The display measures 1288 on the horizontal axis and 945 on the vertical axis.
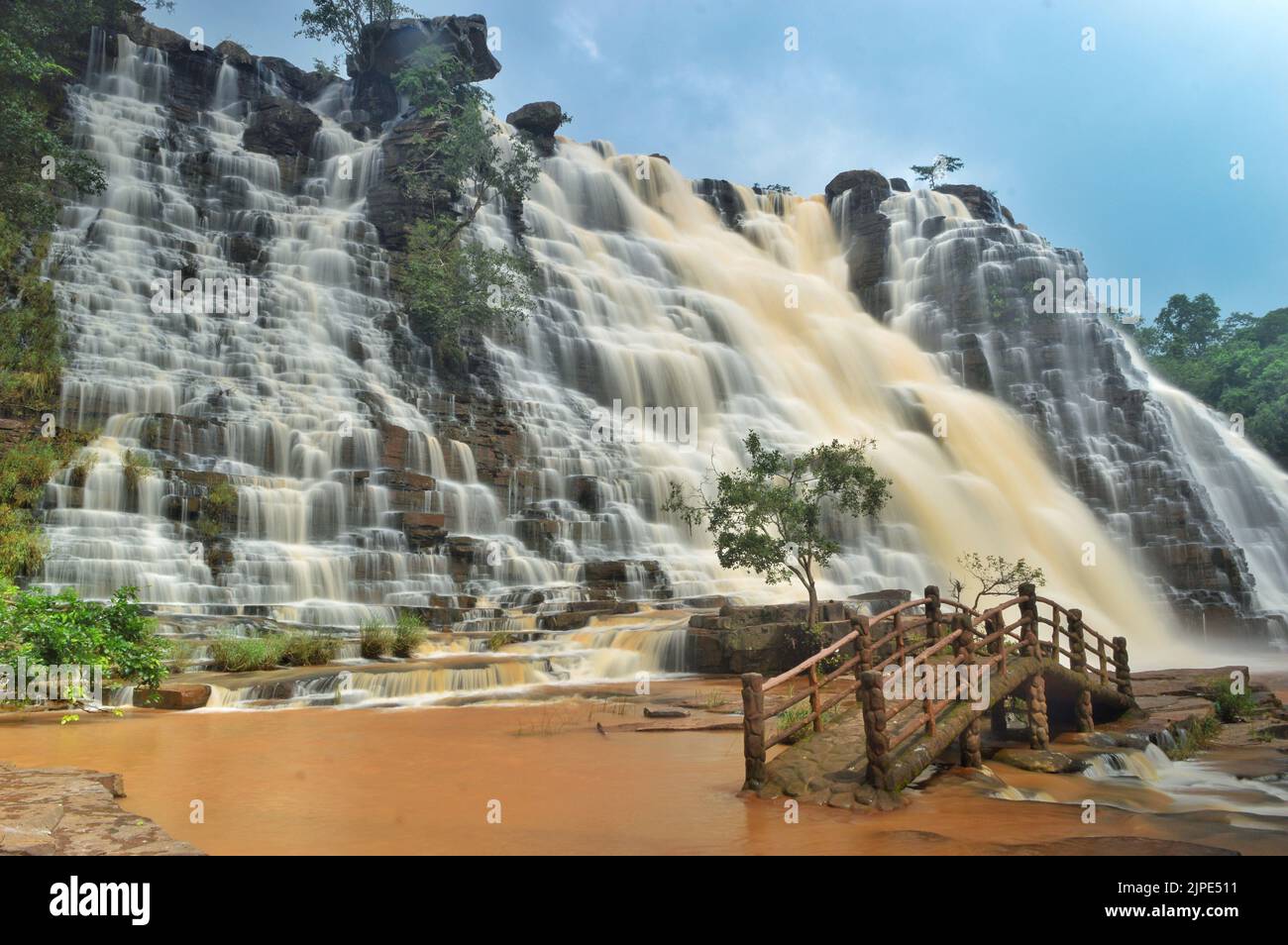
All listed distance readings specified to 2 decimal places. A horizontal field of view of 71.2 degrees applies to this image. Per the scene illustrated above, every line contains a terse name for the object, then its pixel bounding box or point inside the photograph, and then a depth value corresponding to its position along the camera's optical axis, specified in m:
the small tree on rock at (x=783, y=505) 18.91
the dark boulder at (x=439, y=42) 46.38
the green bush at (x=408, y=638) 17.56
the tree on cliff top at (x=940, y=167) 61.00
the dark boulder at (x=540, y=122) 49.16
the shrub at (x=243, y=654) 15.20
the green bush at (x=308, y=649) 16.19
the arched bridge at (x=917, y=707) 7.43
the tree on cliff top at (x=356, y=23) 47.25
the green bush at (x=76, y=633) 11.13
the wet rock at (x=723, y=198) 54.03
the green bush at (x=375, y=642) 17.11
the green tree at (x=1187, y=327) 65.12
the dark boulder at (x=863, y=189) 54.03
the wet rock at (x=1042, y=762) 9.38
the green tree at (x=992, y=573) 26.70
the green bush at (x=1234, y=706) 13.73
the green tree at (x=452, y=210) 33.44
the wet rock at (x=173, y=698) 12.79
